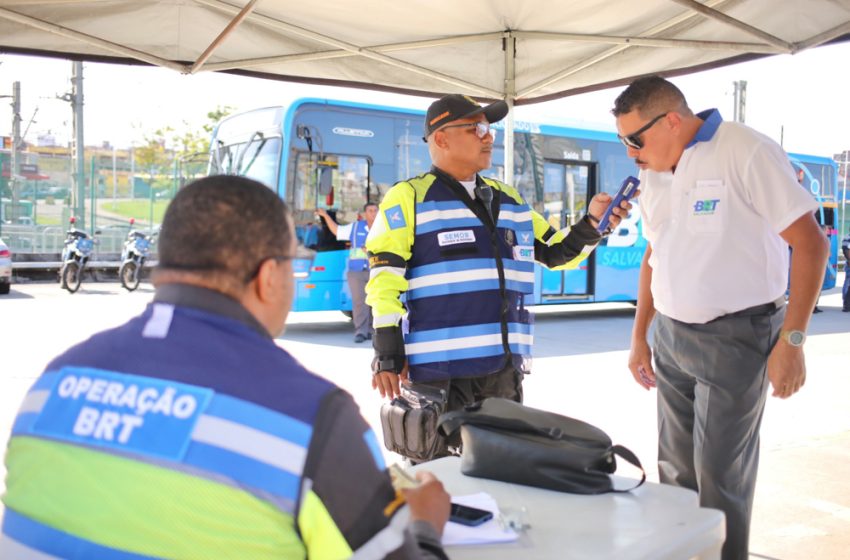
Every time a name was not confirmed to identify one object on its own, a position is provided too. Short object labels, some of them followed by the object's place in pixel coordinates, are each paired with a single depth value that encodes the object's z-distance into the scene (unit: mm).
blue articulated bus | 11219
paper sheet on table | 1672
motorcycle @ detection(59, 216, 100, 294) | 18172
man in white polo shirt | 2650
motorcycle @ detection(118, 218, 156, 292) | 18784
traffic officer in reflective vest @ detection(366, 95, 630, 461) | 3223
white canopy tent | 3990
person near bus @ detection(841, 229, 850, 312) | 17089
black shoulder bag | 1966
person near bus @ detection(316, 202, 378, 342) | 10875
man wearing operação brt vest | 1197
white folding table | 1628
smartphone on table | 1749
